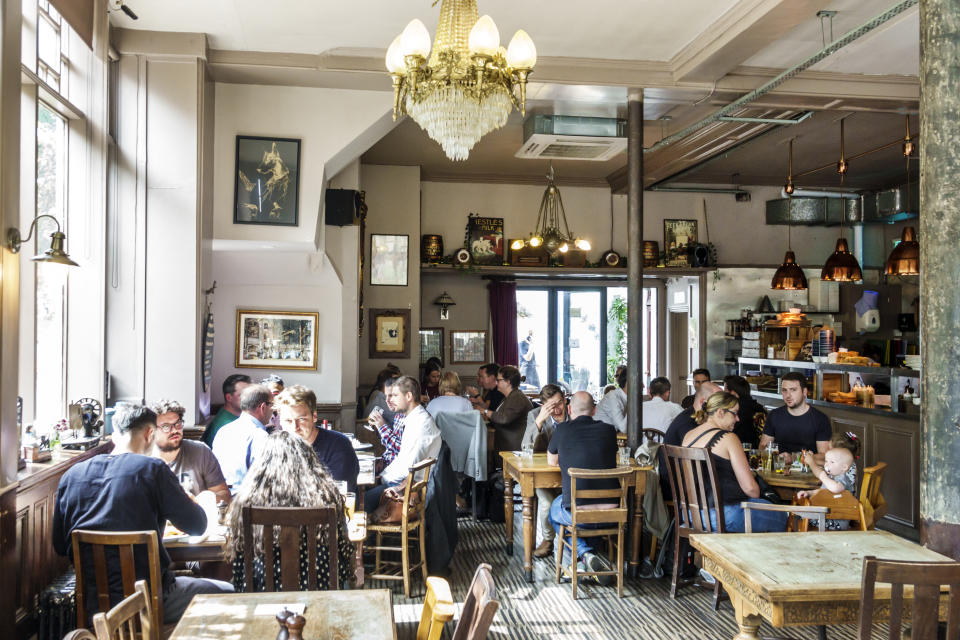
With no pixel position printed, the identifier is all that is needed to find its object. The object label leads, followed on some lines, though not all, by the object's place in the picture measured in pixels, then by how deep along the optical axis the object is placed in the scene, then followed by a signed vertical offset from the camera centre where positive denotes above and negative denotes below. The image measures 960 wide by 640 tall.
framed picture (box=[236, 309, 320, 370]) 8.35 -0.10
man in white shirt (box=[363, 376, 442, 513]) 5.68 -0.81
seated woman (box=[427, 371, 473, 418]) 7.37 -0.66
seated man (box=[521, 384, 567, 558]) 6.40 -0.91
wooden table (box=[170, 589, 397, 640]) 2.63 -1.04
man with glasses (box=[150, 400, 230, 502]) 4.39 -0.75
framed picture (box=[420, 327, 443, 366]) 12.34 -0.20
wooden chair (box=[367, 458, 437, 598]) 5.29 -1.41
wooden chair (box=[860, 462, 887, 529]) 5.04 -1.09
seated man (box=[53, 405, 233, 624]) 3.44 -0.78
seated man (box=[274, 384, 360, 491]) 4.48 -0.64
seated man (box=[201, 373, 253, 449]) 6.27 -0.65
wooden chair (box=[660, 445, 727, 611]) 5.14 -1.11
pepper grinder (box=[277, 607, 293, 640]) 2.19 -0.83
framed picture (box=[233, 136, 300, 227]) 7.18 +1.40
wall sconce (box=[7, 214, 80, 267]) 4.34 +0.43
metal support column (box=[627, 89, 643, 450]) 7.10 +0.73
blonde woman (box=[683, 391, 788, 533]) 5.18 -0.91
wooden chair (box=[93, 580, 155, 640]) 2.24 -0.89
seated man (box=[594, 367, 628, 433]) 8.23 -0.84
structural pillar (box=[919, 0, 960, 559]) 3.29 +0.24
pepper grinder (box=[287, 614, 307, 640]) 2.17 -0.83
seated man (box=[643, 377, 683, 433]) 7.88 -0.84
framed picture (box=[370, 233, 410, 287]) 11.27 +1.05
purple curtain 12.55 +0.11
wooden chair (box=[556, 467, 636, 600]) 5.31 -1.28
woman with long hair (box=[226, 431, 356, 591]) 3.46 -0.73
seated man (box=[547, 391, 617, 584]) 5.54 -0.87
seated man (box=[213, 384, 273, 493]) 5.06 -0.73
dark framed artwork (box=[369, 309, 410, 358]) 11.22 -0.04
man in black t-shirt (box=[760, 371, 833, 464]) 6.32 -0.77
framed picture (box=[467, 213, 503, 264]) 12.02 +1.45
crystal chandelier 3.99 +1.36
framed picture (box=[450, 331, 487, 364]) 12.49 -0.27
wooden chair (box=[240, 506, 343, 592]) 3.33 -0.91
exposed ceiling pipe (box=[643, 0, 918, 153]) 4.83 +2.01
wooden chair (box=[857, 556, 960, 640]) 2.59 -0.88
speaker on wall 8.61 +1.38
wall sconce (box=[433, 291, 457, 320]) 12.25 +0.44
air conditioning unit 8.07 +2.08
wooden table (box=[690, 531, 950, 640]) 2.94 -0.98
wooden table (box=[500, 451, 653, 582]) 5.79 -1.20
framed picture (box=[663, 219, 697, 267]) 12.54 +1.61
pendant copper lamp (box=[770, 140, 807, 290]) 9.72 +0.69
